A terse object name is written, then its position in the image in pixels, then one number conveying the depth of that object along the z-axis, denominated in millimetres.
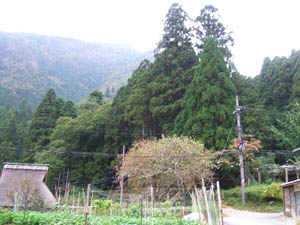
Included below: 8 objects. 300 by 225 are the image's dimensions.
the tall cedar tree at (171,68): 30000
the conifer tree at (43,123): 37406
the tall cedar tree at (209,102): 25672
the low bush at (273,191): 19766
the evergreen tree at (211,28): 36219
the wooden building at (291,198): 15453
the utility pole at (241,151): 20378
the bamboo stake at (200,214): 12030
